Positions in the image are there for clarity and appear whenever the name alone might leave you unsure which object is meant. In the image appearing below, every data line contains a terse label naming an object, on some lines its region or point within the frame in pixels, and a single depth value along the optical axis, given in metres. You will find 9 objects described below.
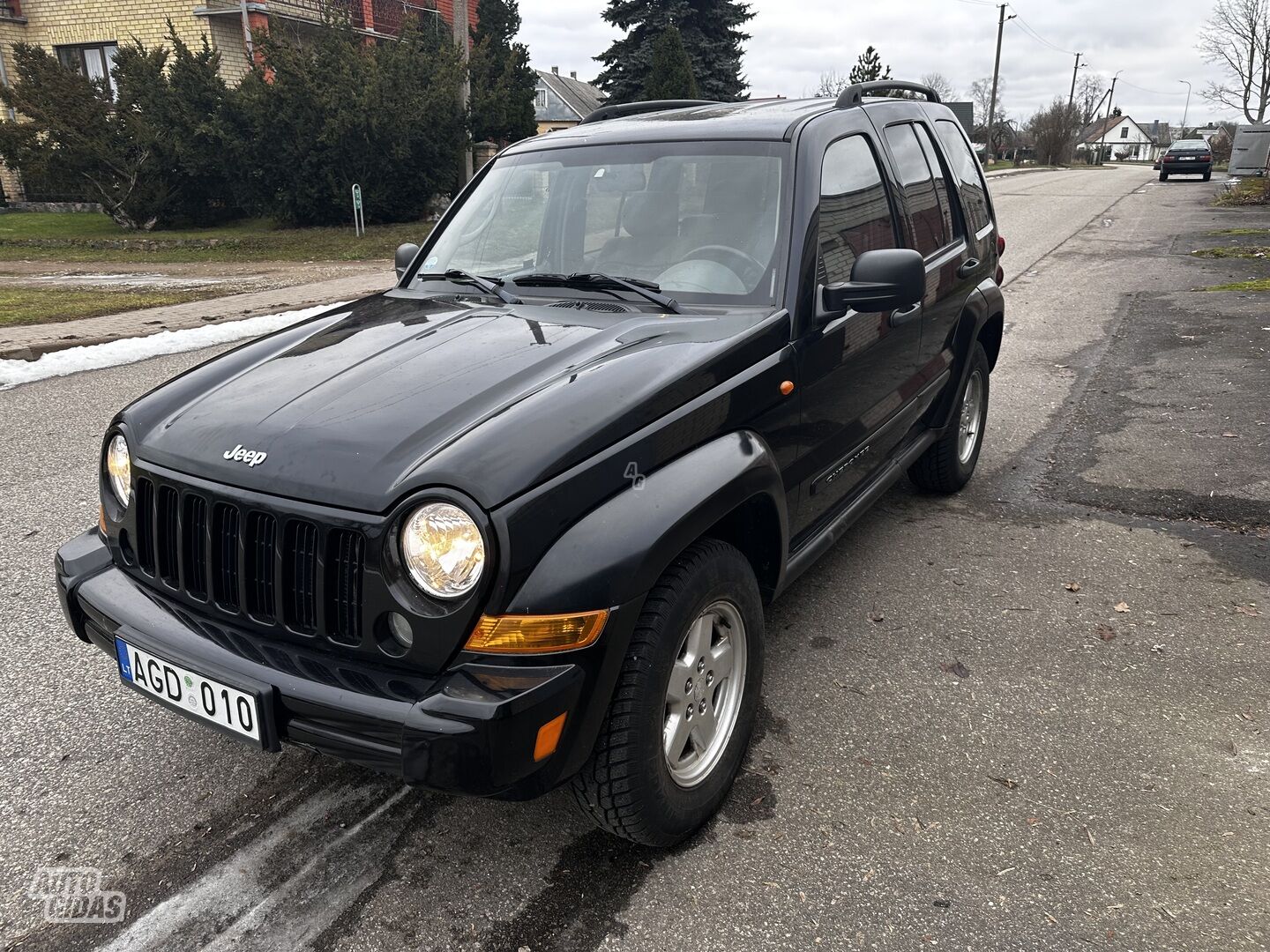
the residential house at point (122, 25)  26.12
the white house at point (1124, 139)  116.50
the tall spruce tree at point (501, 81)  21.39
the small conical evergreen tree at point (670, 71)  28.05
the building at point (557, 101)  60.31
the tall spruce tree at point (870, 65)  38.56
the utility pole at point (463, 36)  20.58
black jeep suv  2.04
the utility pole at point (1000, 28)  58.97
